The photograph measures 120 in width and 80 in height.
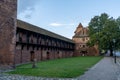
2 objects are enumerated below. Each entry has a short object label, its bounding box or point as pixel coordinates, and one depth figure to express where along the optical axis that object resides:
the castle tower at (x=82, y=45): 29.05
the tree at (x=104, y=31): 22.30
